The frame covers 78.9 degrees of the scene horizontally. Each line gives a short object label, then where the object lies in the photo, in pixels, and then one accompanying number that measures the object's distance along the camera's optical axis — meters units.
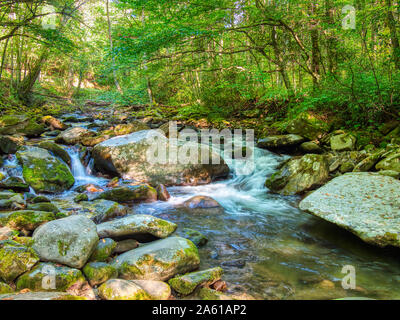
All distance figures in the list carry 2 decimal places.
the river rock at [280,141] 7.18
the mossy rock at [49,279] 2.04
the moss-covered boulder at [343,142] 6.25
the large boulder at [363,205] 2.70
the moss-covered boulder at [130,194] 4.75
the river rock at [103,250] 2.57
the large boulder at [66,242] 2.32
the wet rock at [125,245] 2.83
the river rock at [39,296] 1.64
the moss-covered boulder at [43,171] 4.90
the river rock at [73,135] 7.58
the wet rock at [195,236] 3.22
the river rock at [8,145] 5.88
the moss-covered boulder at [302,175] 5.10
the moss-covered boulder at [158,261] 2.32
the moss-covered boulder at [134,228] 3.00
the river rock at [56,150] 6.07
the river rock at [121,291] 1.93
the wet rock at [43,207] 3.66
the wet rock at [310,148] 6.80
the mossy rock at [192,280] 2.17
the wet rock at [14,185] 4.53
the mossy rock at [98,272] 2.23
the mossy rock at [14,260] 2.07
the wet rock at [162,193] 5.00
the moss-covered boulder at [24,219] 2.92
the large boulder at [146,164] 5.88
